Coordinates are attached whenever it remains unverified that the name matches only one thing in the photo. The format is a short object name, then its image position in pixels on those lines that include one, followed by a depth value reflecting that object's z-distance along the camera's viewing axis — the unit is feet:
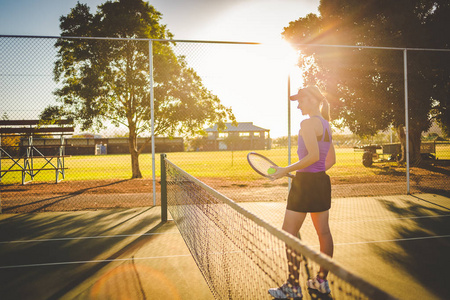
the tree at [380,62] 45.60
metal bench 29.31
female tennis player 8.77
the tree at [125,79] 33.24
